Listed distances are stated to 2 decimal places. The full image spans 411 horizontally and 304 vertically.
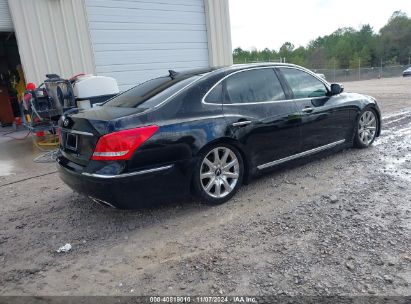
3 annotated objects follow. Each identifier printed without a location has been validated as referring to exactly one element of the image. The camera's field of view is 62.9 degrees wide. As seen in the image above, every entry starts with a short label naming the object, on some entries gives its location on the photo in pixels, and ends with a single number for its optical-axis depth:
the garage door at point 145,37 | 9.39
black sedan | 3.13
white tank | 7.01
